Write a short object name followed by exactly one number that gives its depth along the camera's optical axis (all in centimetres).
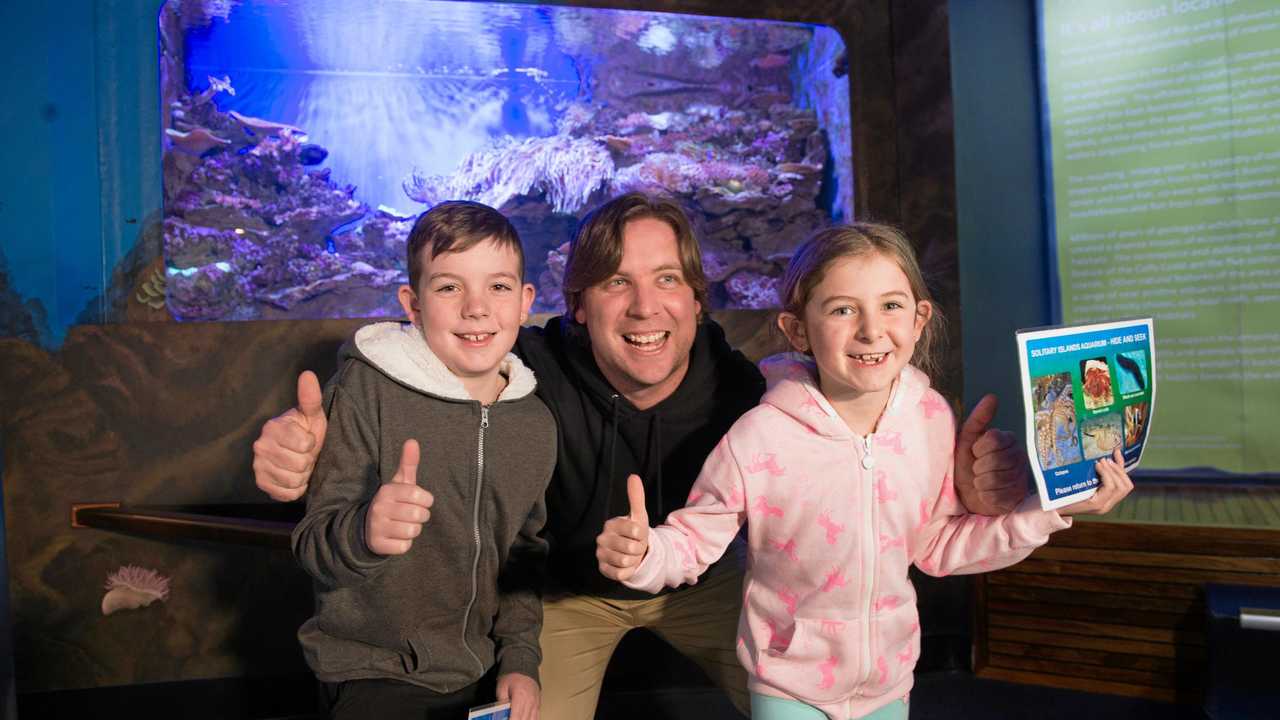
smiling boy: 160
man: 179
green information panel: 254
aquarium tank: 257
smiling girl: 148
